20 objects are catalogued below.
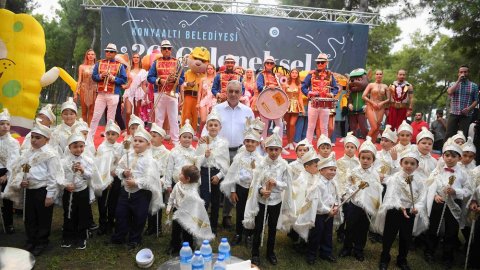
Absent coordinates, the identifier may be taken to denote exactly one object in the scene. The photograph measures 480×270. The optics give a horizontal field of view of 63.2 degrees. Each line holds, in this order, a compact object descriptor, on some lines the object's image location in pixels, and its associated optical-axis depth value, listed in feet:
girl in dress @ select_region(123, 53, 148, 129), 33.96
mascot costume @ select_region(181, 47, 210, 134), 31.53
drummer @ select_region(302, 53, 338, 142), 28.53
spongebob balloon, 27.02
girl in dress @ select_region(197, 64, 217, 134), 29.50
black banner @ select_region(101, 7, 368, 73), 41.88
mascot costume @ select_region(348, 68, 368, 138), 36.78
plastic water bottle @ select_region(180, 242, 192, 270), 12.12
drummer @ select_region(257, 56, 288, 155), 29.03
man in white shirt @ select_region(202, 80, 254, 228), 19.50
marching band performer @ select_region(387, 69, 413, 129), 31.99
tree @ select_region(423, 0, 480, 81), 40.91
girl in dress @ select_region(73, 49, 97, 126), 31.24
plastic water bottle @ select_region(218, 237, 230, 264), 12.28
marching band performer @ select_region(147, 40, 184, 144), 27.35
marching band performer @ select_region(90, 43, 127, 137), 27.22
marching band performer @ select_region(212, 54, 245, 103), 26.61
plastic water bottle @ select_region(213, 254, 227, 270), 10.89
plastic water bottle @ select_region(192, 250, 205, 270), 11.04
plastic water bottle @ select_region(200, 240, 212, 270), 12.01
